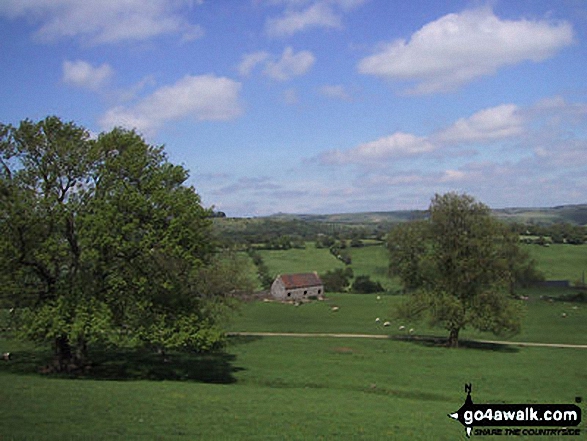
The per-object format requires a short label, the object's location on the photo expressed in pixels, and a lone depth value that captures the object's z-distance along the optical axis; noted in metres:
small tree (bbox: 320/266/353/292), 120.75
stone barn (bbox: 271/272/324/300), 105.31
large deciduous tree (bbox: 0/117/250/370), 28.03
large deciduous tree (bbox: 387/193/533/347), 48.53
